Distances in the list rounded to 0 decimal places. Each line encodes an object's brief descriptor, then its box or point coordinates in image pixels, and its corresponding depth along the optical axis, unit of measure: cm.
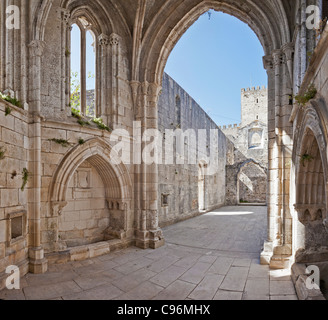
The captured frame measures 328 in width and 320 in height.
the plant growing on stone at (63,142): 500
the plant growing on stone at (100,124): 583
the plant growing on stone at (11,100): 417
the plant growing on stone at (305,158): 387
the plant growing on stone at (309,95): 305
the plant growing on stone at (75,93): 966
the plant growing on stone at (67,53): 535
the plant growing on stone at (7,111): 404
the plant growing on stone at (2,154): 394
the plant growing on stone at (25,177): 449
